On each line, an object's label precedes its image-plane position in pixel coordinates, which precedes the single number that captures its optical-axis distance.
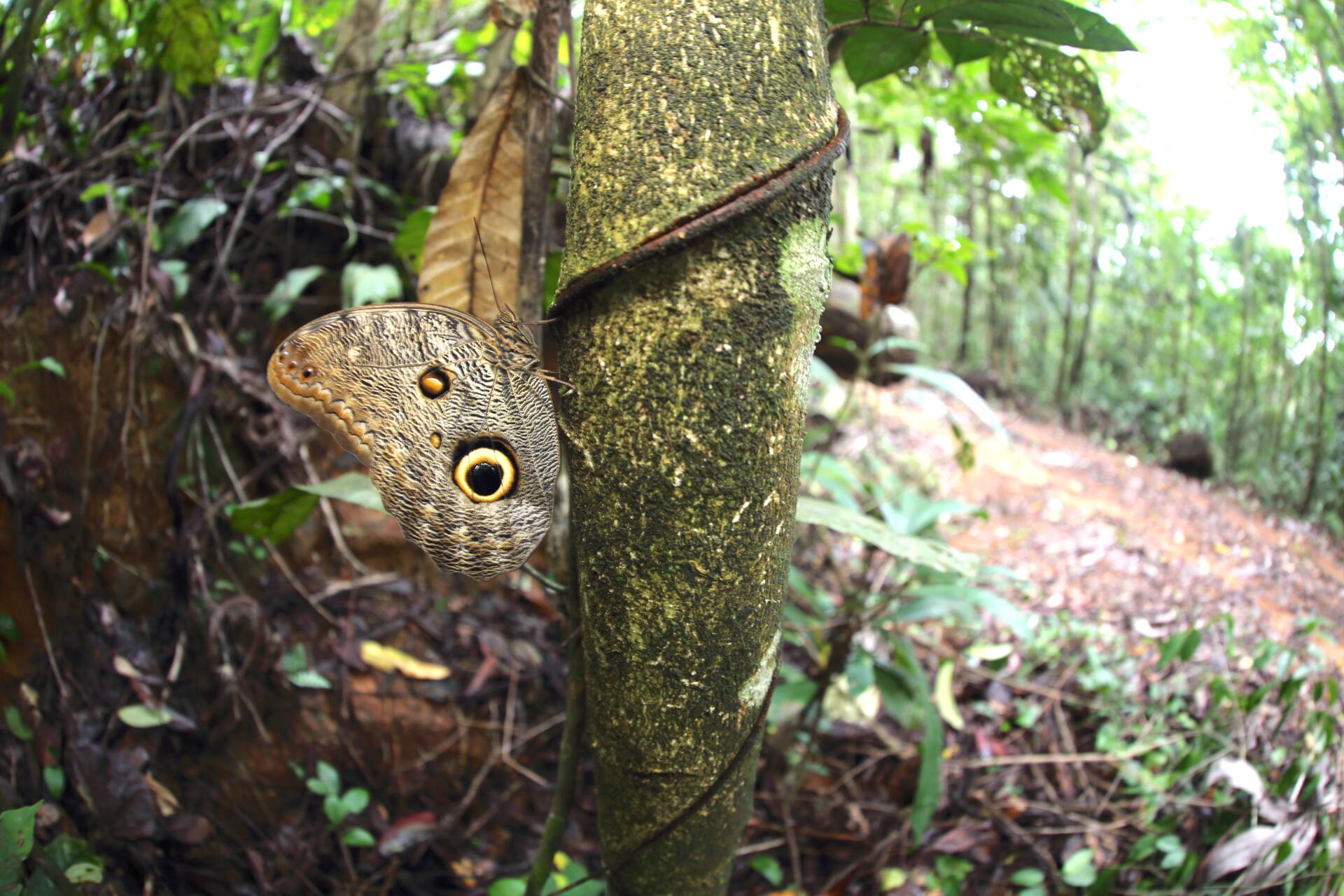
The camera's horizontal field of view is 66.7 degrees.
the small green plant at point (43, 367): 0.52
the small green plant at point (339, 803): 0.52
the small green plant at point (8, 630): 0.48
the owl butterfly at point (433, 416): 0.29
